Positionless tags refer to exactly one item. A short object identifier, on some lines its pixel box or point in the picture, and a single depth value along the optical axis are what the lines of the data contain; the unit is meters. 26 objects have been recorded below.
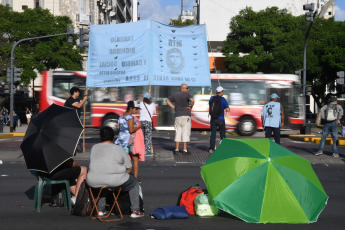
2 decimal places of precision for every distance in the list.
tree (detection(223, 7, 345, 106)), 48.47
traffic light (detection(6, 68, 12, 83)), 29.52
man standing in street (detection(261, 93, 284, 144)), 13.66
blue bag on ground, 6.78
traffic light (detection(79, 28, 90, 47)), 25.47
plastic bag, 6.98
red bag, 7.19
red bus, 27.34
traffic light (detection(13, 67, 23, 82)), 29.58
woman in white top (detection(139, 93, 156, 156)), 13.59
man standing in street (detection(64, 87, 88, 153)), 13.23
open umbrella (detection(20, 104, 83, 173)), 6.85
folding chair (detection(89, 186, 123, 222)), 6.64
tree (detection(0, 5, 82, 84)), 46.12
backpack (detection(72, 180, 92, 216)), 6.80
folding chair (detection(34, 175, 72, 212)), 7.18
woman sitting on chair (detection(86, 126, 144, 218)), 6.57
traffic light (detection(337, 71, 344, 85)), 24.29
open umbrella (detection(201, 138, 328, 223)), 6.09
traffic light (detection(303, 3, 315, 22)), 24.31
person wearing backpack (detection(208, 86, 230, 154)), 14.28
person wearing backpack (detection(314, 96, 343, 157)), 14.35
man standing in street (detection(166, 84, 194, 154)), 13.77
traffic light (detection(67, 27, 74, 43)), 27.33
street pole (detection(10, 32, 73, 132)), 30.01
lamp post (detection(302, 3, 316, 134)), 24.32
